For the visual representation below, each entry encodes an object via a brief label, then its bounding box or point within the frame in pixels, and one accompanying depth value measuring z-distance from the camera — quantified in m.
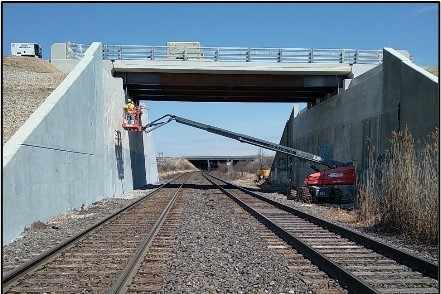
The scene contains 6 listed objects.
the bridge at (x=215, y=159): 145.00
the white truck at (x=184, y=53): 27.61
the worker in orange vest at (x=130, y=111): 28.48
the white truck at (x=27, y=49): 32.66
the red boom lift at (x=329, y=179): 20.64
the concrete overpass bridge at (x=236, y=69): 27.50
